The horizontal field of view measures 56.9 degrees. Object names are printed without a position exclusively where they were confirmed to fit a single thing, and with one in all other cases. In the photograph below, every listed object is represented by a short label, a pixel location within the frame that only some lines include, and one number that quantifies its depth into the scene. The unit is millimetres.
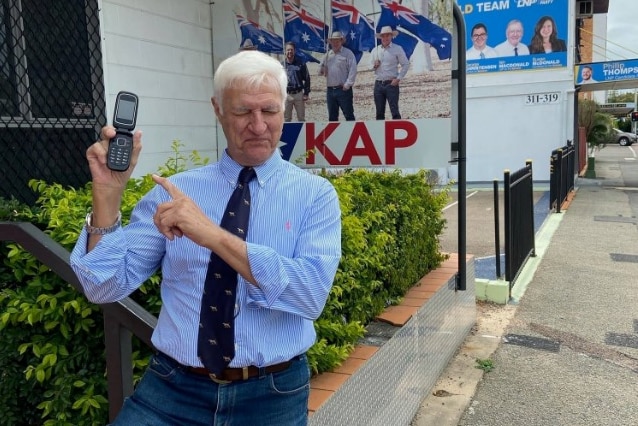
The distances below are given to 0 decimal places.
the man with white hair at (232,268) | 1654
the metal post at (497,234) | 6492
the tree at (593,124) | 24709
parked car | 53188
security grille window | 3932
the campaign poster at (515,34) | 18109
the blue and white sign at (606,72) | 16844
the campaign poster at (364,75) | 4230
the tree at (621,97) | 86175
